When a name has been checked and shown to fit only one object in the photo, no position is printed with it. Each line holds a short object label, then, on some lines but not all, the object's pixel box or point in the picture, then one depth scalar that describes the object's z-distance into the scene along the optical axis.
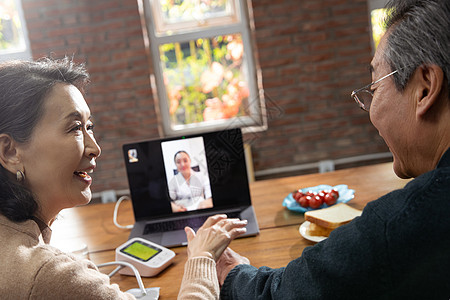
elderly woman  0.78
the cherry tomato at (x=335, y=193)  1.55
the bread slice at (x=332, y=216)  1.26
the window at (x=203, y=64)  3.41
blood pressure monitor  1.22
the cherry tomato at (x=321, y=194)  1.54
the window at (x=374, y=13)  3.38
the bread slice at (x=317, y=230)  1.29
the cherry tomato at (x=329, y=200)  1.53
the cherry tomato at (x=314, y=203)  1.50
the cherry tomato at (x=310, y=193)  1.54
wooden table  1.22
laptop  1.57
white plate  1.26
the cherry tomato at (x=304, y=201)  1.51
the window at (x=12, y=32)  3.46
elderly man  0.72
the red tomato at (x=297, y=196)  1.56
